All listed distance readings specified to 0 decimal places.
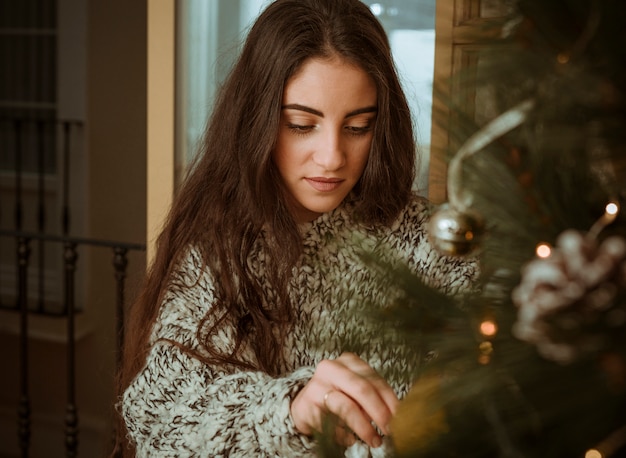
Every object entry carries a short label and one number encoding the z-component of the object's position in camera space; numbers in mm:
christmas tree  297
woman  990
